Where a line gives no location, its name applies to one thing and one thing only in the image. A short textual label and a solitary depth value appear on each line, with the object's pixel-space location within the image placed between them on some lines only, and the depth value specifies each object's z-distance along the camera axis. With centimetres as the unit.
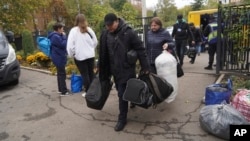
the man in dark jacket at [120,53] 408
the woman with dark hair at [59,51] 602
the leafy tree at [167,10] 4778
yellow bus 1705
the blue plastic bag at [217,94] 457
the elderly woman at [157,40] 509
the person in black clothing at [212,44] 793
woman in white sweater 561
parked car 716
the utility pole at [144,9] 1287
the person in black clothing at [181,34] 863
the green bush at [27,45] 1412
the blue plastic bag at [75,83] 659
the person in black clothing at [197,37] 1278
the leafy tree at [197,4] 4011
